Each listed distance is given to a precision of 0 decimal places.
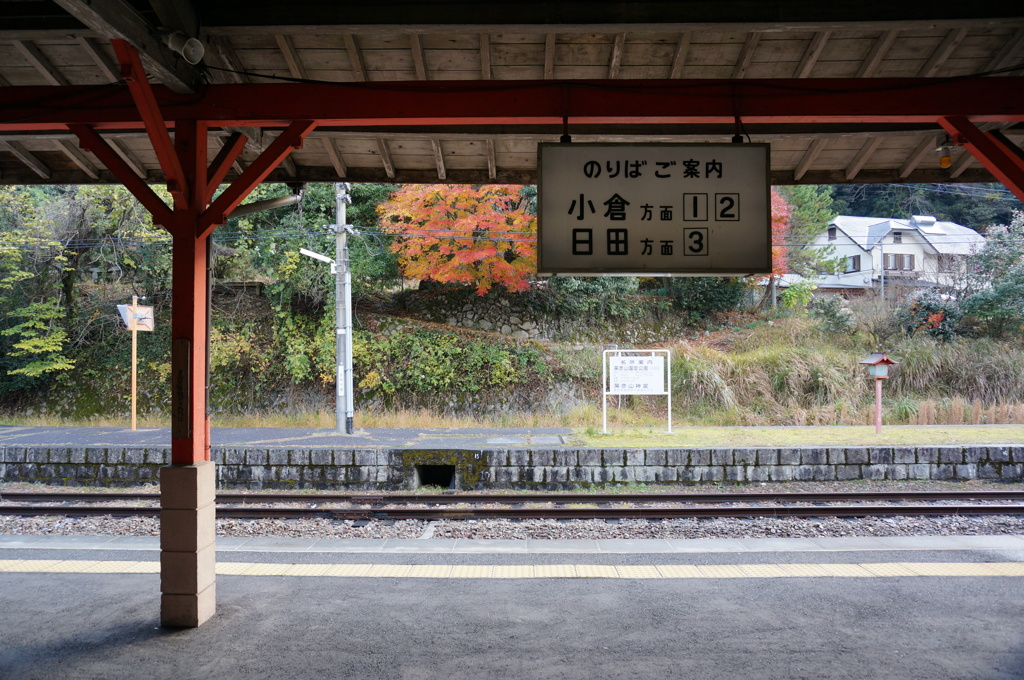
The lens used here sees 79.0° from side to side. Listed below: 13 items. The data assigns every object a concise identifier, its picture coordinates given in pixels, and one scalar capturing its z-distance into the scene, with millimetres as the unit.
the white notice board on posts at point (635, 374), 11805
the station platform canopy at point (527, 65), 3826
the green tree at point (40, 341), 15773
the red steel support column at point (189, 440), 4066
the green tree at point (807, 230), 19297
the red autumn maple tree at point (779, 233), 15672
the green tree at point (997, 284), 17016
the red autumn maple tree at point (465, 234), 14297
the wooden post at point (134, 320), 11844
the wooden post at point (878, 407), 11703
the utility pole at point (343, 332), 12234
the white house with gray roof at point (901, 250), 18953
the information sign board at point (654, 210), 3859
